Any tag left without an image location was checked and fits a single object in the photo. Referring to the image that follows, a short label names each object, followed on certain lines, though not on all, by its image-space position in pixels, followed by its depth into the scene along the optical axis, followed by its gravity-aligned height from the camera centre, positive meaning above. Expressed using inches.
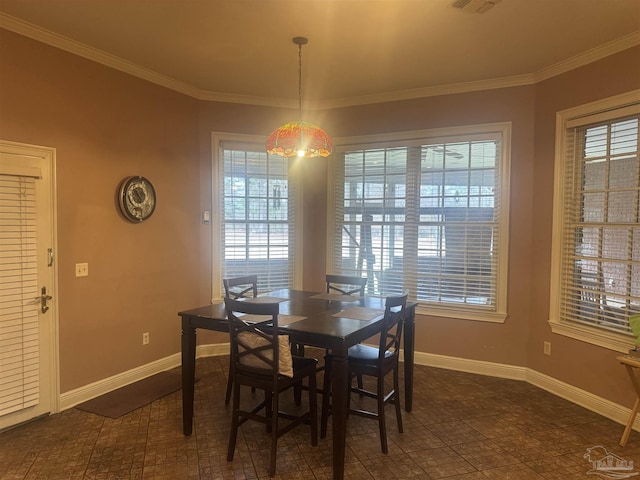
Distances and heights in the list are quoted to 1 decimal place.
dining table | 93.0 -25.4
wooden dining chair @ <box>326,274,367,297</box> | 148.6 -20.4
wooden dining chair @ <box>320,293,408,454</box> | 104.7 -37.1
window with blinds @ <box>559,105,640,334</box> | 121.5 +2.4
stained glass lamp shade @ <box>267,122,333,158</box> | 112.5 +23.7
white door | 112.3 -21.0
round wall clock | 142.8 +9.4
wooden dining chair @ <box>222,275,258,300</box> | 137.9 -20.3
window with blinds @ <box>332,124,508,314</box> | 159.2 +3.6
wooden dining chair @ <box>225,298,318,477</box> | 95.4 -32.5
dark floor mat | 127.2 -57.2
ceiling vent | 100.0 +55.3
